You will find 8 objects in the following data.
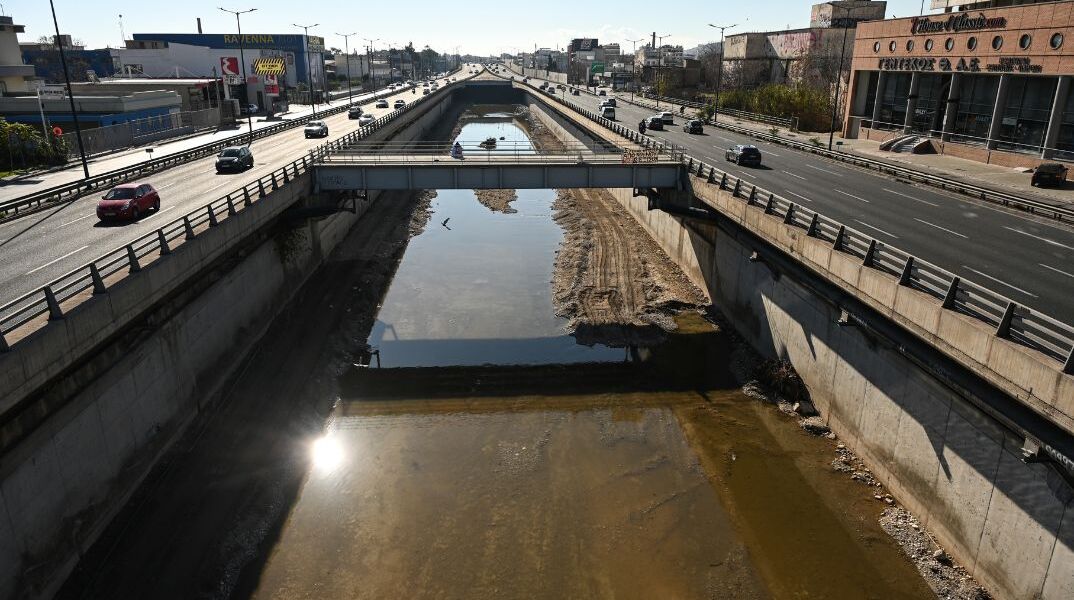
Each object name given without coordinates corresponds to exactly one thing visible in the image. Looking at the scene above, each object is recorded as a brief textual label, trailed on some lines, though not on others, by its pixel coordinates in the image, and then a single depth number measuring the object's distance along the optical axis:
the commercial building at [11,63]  69.56
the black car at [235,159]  44.16
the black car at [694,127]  71.62
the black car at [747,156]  47.62
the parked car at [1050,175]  40.34
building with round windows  45.94
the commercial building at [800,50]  95.88
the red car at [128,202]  29.83
